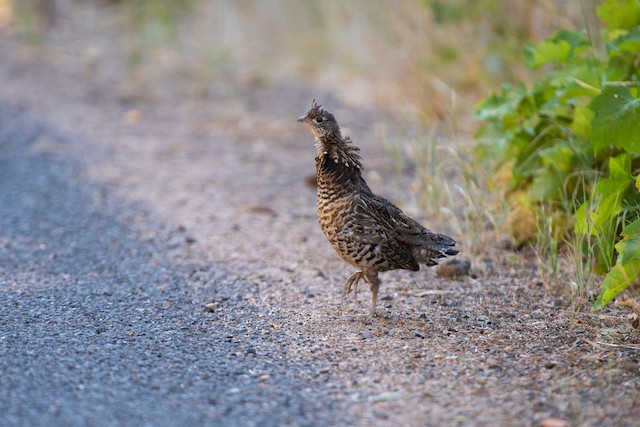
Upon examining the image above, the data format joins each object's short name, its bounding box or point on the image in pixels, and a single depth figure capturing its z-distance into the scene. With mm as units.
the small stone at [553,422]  6383
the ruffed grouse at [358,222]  8906
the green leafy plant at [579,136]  8891
